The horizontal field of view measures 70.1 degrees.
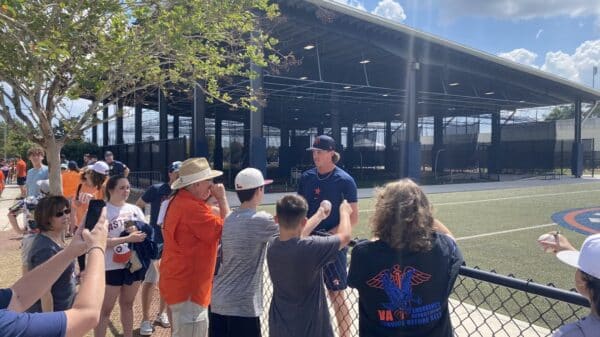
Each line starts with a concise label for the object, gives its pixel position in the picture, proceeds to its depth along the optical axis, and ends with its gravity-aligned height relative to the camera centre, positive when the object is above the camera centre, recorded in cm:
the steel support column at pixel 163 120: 2325 +134
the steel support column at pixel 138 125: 2819 +129
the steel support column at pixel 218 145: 3184 -2
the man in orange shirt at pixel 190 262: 304 -84
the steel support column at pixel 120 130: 3218 +108
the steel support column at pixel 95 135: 3879 +80
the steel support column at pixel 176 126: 3388 +144
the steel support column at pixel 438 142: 3816 +33
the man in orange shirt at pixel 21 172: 1823 -120
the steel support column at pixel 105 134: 3641 +88
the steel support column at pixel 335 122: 3353 +187
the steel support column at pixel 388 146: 3853 -6
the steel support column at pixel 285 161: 3256 -124
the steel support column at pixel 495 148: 3619 -19
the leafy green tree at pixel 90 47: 392 +103
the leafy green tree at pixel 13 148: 4104 -39
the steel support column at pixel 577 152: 3262 -45
